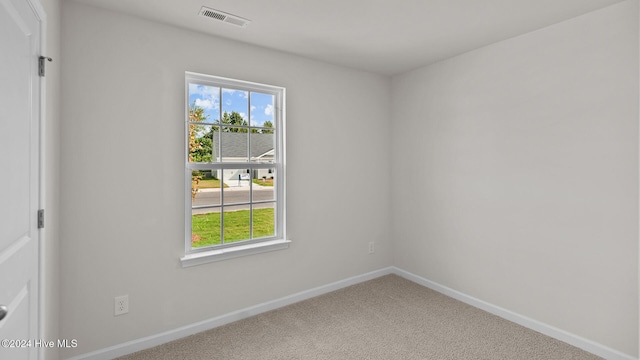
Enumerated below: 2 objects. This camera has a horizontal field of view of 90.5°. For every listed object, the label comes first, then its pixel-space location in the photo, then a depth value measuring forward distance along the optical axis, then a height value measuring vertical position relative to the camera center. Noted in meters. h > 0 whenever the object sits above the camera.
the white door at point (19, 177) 1.14 +0.02
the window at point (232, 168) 2.65 +0.12
